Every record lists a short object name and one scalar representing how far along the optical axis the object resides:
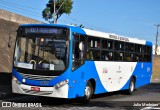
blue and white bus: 13.49
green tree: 69.31
